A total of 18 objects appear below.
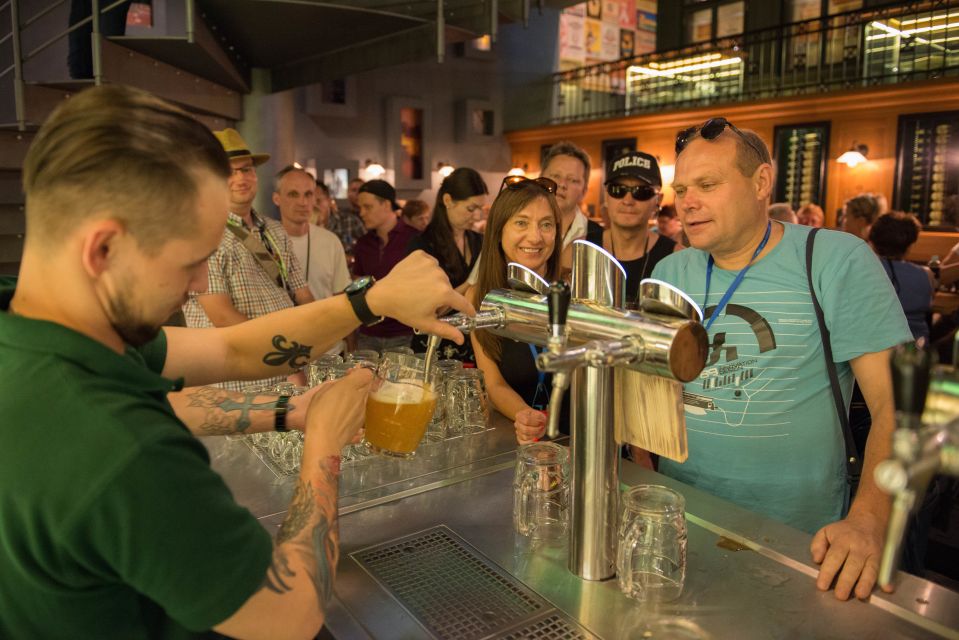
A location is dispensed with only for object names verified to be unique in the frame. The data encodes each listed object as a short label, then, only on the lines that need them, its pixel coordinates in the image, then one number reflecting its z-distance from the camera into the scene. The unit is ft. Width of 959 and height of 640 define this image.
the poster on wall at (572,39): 56.70
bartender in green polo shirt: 2.40
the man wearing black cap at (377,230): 15.70
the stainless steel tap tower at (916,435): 1.90
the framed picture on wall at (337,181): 42.34
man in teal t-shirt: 5.27
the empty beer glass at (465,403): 5.90
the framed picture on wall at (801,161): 37.32
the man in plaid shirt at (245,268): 9.64
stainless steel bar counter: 3.29
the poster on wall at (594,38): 58.75
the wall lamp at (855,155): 35.32
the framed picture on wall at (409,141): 44.70
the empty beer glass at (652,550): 3.48
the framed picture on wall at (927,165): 33.32
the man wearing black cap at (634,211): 10.17
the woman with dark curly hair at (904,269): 12.91
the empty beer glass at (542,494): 4.13
